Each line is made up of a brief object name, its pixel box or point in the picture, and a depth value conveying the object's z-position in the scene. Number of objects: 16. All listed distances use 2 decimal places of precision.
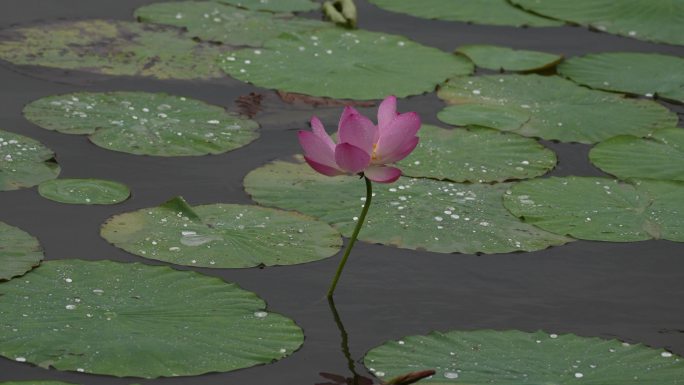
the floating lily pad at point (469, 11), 9.12
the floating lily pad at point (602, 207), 5.91
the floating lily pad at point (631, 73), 7.93
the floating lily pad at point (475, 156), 6.44
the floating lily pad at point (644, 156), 6.64
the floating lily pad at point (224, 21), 8.41
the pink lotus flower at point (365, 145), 4.66
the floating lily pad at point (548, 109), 7.17
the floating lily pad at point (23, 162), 5.98
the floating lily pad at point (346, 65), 7.56
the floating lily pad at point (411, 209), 5.71
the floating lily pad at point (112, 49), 7.71
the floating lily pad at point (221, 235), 5.35
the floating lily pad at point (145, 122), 6.59
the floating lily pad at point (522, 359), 4.41
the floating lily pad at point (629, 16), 8.92
